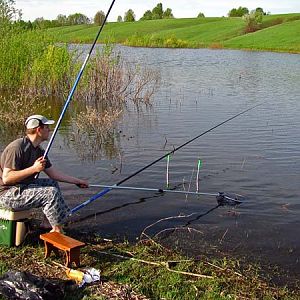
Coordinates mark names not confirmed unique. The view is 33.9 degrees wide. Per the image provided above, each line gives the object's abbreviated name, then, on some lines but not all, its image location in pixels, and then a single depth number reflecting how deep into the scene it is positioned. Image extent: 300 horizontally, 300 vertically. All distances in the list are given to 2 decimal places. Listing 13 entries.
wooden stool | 5.16
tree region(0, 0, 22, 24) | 17.83
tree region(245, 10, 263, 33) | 83.50
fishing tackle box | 5.74
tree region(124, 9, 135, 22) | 124.81
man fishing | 5.67
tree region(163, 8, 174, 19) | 130.98
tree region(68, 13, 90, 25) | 123.81
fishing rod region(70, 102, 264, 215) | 6.78
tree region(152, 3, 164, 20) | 129.25
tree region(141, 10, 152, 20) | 126.88
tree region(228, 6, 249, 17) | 116.88
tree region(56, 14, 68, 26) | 118.94
